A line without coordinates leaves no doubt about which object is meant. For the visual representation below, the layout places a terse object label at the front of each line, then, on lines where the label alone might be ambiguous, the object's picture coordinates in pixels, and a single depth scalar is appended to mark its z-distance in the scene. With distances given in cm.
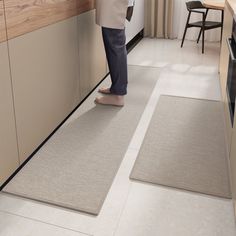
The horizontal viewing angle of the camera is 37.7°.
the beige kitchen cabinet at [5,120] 165
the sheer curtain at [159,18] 520
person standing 248
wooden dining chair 447
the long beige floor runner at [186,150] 187
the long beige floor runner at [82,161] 175
